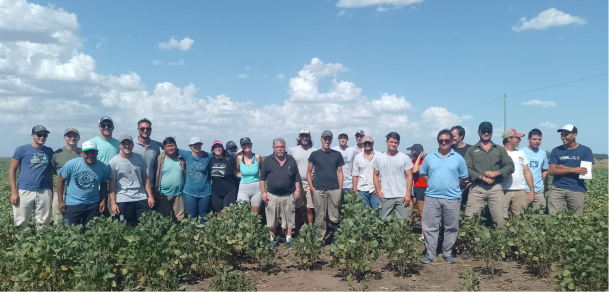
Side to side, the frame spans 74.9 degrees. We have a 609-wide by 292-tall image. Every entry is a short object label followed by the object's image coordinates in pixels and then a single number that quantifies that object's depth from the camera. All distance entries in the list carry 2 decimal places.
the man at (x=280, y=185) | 6.84
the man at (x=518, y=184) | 6.81
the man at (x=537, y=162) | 7.57
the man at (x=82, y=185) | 5.84
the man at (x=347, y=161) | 8.19
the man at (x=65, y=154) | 6.41
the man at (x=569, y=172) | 7.02
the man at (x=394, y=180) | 6.68
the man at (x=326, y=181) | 7.11
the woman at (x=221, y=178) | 7.17
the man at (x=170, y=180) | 6.86
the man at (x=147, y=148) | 6.71
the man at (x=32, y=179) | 6.21
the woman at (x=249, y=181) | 7.18
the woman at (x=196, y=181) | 6.96
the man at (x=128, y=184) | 6.16
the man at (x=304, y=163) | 7.52
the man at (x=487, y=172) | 6.38
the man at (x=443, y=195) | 5.99
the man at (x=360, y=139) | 8.73
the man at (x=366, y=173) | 7.36
